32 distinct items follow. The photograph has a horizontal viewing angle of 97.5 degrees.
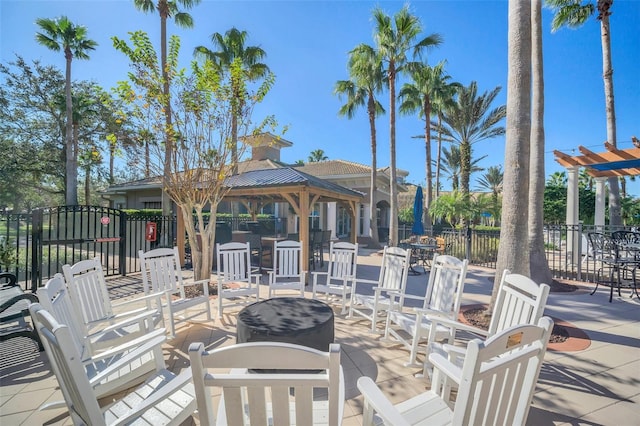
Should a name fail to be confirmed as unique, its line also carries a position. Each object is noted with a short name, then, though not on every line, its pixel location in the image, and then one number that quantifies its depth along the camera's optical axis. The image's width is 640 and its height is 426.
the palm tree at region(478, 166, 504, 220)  30.05
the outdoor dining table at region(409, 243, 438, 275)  8.67
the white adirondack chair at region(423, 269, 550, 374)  2.27
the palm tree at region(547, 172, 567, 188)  28.23
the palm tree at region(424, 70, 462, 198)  15.08
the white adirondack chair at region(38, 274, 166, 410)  1.97
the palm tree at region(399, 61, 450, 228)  13.92
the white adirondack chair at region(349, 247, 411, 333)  4.07
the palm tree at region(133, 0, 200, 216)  11.62
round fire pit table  2.88
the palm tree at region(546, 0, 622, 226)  10.54
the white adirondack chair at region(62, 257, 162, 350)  2.78
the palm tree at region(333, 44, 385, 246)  12.49
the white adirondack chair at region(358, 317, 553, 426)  1.30
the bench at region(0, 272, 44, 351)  3.19
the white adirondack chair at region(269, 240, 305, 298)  5.79
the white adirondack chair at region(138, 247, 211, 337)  4.17
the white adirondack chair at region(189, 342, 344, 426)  1.14
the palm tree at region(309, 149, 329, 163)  36.38
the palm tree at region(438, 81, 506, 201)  18.11
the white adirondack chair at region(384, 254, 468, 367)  3.15
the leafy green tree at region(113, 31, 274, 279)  5.48
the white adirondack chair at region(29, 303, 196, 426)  1.46
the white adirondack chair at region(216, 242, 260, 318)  5.36
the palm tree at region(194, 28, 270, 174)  13.92
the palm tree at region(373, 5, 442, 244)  11.31
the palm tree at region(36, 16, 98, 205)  13.75
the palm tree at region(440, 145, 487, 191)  26.19
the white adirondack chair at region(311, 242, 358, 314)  5.07
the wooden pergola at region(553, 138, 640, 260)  8.03
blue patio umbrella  9.87
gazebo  7.41
